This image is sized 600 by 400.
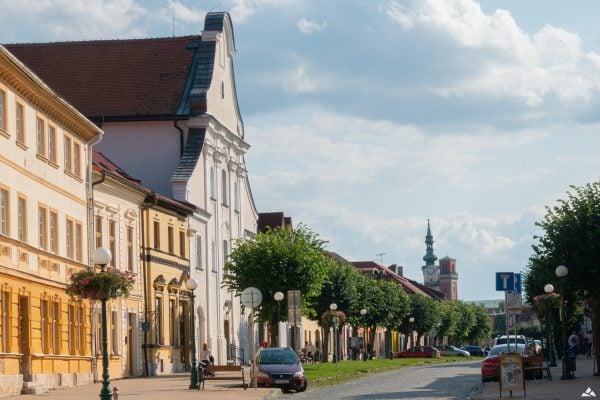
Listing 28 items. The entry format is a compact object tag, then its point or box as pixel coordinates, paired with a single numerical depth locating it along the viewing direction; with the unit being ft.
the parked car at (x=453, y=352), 379.55
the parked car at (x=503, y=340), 196.99
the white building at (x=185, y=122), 223.30
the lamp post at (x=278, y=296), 178.70
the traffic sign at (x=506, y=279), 113.80
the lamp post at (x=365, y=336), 288.51
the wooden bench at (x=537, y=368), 138.10
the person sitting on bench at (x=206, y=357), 155.41
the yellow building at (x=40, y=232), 123.65
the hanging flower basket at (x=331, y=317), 241.82
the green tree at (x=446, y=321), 481.46
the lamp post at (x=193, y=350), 135.64
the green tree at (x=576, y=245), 137.39
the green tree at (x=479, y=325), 594.24
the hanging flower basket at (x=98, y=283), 100.42
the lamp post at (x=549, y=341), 208.39
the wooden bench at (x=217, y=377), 137.18
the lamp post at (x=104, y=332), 91.86
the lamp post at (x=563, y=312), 131.13
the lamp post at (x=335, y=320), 215.72
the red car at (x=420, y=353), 350.64
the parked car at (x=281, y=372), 136.87
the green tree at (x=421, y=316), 434.96
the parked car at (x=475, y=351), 402.72
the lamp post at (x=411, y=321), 409.65
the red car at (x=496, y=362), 145.48
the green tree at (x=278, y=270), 199.72
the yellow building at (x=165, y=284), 188.14
